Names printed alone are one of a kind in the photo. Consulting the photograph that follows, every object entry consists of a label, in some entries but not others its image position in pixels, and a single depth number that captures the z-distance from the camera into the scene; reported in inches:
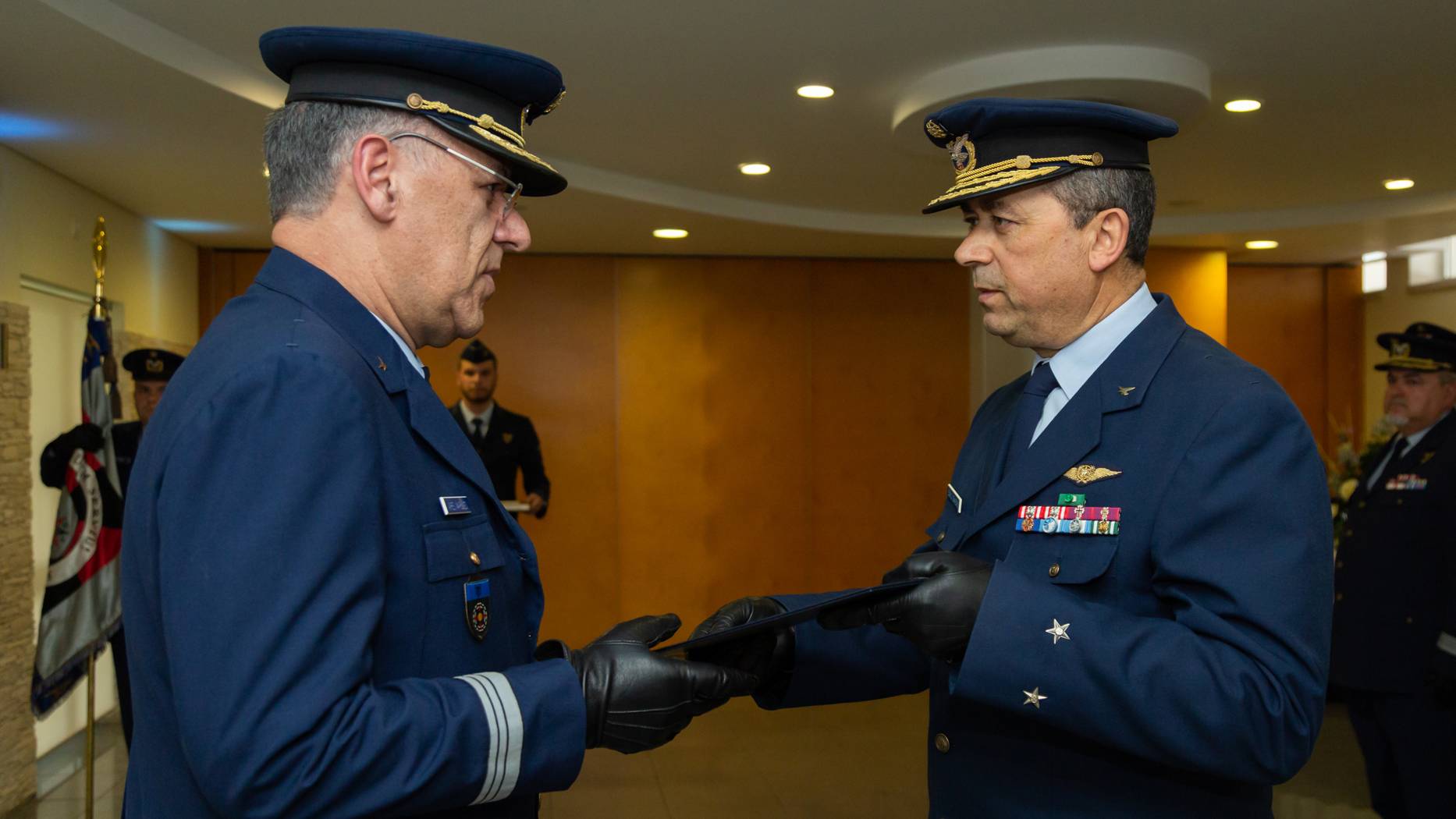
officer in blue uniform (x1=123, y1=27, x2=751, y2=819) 39.3
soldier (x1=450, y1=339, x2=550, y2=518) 244.8
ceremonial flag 157.1
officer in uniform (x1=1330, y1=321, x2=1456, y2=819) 146.3
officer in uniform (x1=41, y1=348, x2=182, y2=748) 163.3
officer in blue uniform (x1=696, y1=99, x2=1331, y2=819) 51.6
